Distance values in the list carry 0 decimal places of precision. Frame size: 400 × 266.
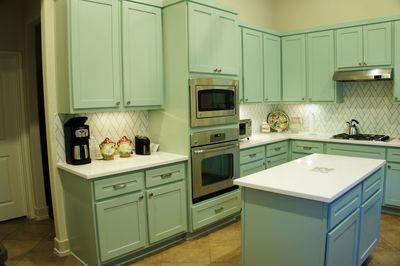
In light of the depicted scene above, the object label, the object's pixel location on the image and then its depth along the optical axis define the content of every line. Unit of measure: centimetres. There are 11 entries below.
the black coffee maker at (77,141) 315
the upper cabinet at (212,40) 345
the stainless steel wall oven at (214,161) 355
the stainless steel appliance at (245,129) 448
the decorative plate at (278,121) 555
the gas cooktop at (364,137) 441
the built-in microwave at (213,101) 347
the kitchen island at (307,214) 212
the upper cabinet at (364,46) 433
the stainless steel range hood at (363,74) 428
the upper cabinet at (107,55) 294
